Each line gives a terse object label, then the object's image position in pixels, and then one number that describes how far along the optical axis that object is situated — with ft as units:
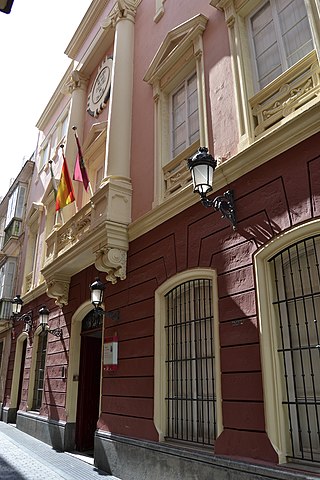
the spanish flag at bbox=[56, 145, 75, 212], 31.81
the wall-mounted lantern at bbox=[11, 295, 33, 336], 45.68
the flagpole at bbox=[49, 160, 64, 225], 37.88
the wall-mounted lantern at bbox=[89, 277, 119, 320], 26.09
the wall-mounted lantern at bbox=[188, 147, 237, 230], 16.38
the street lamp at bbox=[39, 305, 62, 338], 37.93
